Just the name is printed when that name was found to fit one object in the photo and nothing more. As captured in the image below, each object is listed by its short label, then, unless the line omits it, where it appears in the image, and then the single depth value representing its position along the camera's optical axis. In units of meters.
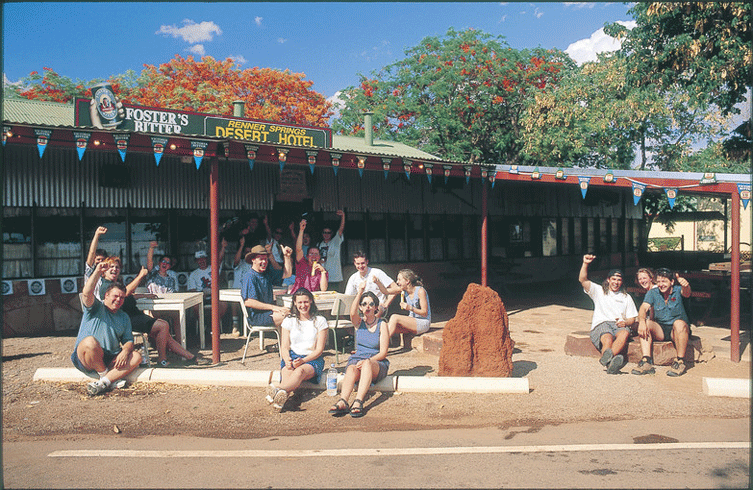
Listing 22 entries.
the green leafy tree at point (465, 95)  24.34
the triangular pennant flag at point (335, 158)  9.40
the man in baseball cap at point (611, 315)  7.49
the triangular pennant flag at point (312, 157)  9.12
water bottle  6.29
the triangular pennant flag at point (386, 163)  9.88
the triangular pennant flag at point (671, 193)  9.59
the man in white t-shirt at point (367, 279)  8.27
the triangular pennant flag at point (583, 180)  10.26
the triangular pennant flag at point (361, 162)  9.65
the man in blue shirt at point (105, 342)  6.32
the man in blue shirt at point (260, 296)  7.80
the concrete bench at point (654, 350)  7.64
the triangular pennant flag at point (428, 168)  10.33
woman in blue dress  6.11
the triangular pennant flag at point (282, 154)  8.84
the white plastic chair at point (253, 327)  7.84
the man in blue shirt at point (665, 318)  7.56
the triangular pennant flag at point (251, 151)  8.52
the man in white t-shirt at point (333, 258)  11.05
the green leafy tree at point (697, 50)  13.31
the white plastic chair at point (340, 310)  7.96
